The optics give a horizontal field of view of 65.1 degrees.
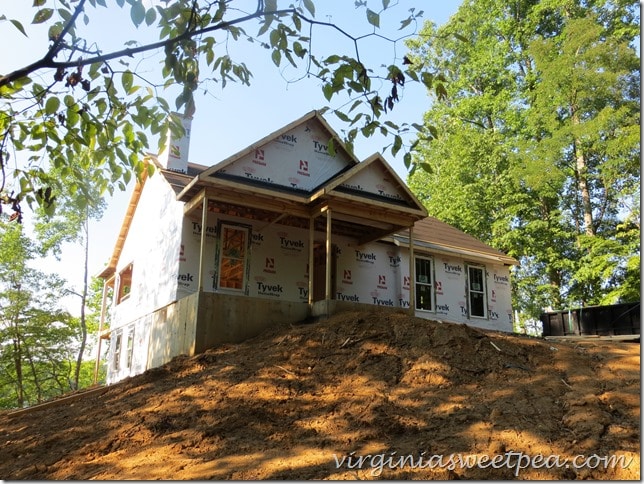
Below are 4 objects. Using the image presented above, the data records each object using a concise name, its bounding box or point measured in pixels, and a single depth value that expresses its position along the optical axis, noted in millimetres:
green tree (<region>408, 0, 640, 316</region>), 23484
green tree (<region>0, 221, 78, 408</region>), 26219
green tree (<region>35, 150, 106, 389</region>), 30955
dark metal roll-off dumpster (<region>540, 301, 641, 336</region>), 17000
